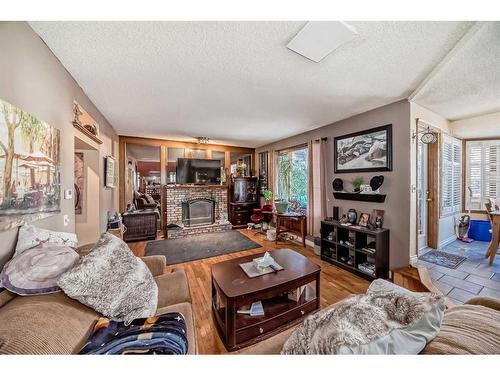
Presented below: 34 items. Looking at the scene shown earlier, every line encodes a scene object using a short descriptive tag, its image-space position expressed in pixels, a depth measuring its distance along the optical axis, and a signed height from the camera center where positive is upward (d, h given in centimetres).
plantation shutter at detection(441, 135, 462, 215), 323 +18
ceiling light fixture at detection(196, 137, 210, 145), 455 +119
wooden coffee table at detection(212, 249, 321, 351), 145 -101
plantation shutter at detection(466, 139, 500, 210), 360 +24
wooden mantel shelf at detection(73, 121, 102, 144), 192 +66
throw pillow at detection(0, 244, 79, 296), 87 -42
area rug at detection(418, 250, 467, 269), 266 -113
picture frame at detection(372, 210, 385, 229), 265 -49
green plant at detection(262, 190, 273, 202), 492 -24
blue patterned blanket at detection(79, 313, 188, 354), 81 -72
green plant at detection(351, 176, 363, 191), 290 +5
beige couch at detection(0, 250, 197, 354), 63 -54
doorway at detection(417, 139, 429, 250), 312 -18
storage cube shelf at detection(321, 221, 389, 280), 251 -95
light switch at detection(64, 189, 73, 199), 171 -6
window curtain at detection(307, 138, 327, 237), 356 -1
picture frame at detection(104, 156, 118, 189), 308 +28
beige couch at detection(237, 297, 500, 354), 59 -52
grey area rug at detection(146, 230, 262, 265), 339 -125
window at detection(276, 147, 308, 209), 441 +27
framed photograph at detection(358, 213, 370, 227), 279 -53
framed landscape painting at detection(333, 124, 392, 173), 262 +55
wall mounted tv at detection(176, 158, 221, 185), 497 +43
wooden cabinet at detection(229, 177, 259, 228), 550 -40
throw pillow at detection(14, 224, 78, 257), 106 -31
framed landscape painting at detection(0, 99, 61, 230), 99 +13
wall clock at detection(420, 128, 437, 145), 247 +64
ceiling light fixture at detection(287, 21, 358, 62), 123 +107
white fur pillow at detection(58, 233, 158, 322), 97 -57
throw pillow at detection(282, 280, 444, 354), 59 -48
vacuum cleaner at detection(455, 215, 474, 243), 359 -86
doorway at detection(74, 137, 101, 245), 276 -13
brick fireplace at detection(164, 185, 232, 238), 489 -64
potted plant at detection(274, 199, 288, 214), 413 -46
